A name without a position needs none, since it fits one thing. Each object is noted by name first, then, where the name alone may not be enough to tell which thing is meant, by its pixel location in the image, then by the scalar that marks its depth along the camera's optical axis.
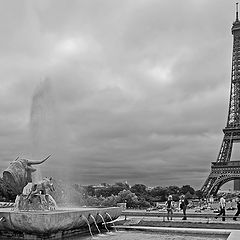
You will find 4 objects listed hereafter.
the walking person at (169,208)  21.81
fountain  13.37
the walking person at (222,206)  21.42
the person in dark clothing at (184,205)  20.90
